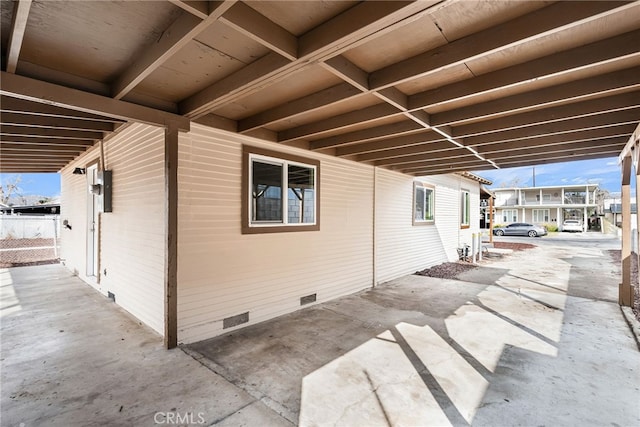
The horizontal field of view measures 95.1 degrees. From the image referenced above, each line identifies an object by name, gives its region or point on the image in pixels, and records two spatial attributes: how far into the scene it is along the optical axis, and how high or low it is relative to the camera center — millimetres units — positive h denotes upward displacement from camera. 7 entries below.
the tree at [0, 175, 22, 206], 20375 +1460
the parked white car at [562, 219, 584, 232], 25469 -1278
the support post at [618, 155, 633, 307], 5023 -629
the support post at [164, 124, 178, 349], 3336 -328
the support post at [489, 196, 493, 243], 14111 -3
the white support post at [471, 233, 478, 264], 10062 -1323
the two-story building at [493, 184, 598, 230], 28531 +717
